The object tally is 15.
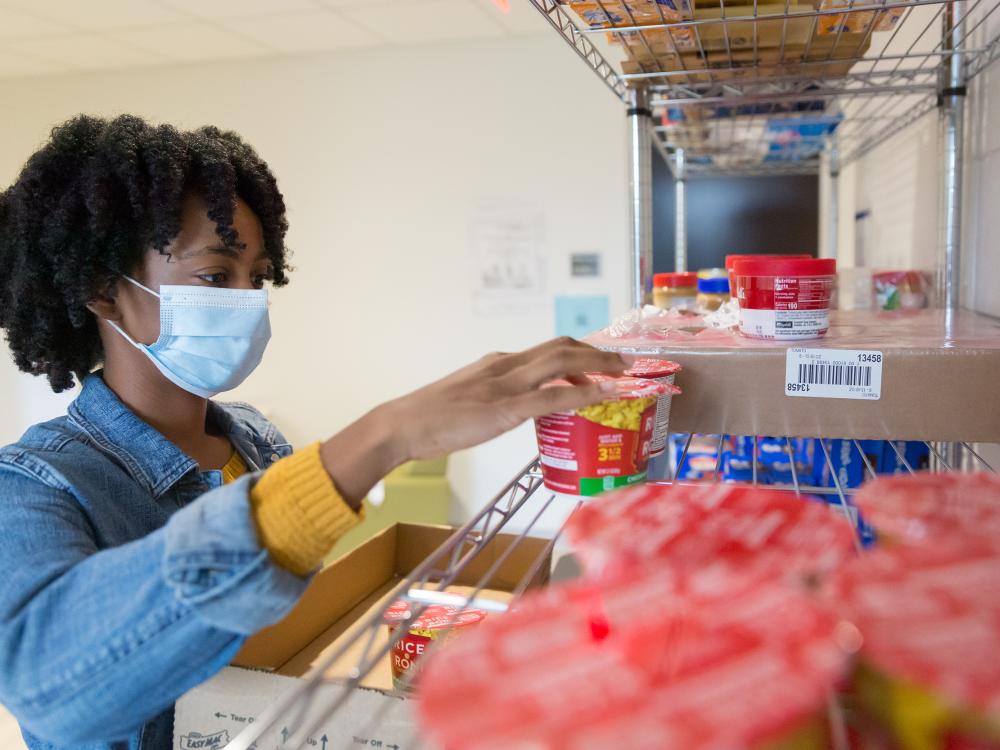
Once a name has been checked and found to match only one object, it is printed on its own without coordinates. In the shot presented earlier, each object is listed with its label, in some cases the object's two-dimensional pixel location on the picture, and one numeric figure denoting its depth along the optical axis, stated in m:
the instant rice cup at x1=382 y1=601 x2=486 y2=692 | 1.03
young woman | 0.63
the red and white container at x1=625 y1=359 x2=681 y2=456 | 0.81
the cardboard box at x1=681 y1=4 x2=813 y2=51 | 1.10
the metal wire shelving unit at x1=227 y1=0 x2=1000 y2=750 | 0.62
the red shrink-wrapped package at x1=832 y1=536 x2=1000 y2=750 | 0.36
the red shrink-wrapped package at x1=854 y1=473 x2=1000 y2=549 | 0.51
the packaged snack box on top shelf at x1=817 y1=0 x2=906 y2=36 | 1.11
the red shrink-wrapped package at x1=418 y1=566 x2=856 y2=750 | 0.35
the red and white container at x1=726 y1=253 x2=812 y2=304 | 1.13
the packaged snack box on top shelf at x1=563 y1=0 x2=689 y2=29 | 0.99
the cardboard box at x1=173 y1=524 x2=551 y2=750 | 0.79
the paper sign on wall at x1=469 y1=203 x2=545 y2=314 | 4.22
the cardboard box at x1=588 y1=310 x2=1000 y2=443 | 0.82
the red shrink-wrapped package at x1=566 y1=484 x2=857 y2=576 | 0.51
